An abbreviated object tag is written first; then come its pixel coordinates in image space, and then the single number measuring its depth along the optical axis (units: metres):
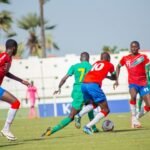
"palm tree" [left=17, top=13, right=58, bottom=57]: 82.00
